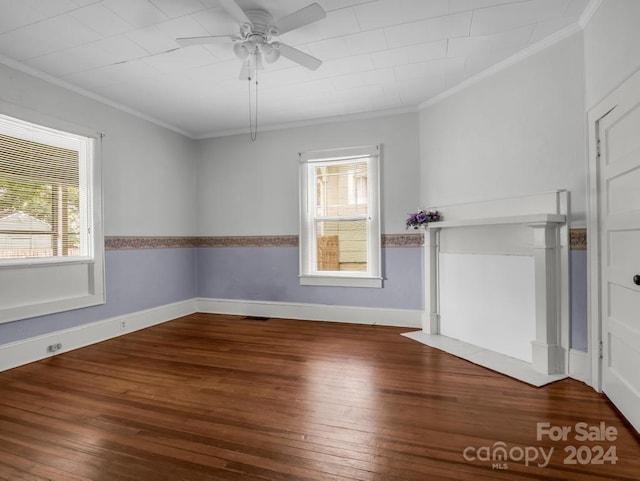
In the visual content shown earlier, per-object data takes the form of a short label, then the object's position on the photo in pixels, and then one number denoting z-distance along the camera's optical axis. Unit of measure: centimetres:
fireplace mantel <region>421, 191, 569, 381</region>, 289
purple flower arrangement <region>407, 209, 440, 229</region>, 407
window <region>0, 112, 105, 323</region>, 326
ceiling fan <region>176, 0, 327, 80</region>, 228
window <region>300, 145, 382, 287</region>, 479
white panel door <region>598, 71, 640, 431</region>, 207
